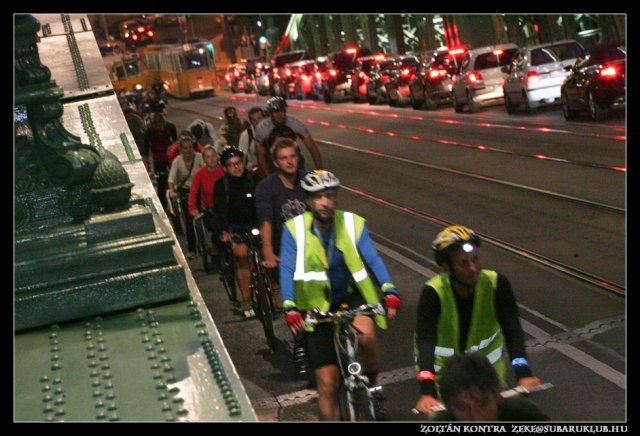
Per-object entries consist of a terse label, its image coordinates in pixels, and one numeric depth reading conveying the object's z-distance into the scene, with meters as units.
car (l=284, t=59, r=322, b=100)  52.38
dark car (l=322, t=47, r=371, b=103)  48.84
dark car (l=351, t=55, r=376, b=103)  45.81
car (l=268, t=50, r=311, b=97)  58.81
